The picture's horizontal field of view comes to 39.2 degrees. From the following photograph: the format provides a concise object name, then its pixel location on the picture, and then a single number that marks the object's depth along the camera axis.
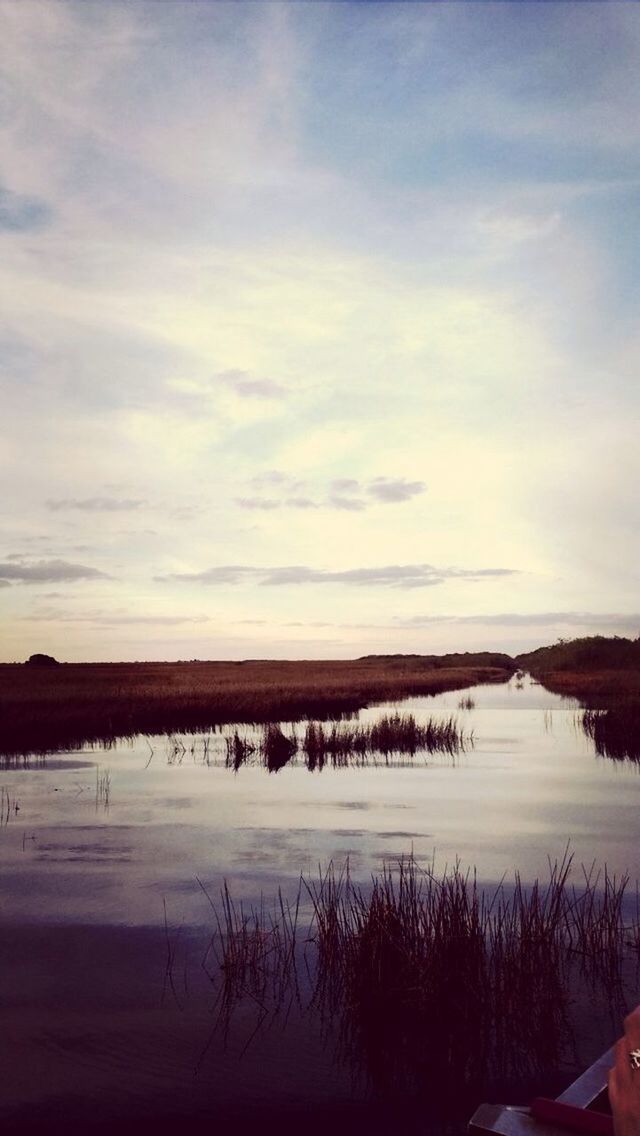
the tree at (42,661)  117.05
